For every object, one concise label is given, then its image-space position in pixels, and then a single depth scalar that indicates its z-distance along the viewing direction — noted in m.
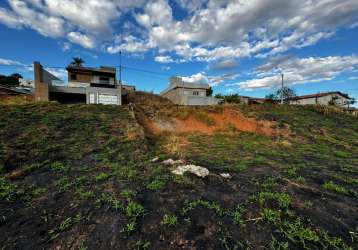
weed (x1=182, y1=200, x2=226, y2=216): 3.85
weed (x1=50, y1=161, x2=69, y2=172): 6.33
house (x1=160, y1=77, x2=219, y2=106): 27.92
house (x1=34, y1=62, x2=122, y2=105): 22.52
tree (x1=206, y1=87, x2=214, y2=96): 37.49
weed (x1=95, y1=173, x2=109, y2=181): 5.57
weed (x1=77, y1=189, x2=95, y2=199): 4.47
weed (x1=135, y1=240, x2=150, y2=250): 2.93
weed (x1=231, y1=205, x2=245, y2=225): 3.57
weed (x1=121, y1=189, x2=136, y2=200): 4.48
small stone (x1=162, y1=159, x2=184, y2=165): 7.04
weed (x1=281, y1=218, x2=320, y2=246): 3.16
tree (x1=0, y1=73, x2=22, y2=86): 38.16
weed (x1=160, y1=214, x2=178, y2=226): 3.47
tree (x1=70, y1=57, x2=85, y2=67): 39.28
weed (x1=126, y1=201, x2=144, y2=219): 3.73
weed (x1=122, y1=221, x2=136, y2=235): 3.28
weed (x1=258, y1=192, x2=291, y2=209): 4.18
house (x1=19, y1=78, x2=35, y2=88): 37.84
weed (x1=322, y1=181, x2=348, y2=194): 5.06
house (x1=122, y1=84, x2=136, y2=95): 41.59
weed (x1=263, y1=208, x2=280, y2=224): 3.63
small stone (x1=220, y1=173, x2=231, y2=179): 5.78
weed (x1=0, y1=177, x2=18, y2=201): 4.48
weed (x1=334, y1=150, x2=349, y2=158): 9.49
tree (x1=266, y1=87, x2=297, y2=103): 40.00
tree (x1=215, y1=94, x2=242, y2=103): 30.92
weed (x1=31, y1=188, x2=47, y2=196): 4.70
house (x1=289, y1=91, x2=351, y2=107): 40.53
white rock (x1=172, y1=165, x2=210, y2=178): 5.78
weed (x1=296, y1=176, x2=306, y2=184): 5.64
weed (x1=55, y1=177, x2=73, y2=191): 4.99
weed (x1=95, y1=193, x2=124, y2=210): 4.05
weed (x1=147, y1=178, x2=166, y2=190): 4.98
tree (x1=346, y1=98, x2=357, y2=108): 40.44
